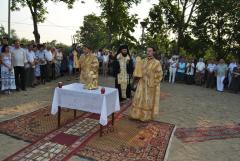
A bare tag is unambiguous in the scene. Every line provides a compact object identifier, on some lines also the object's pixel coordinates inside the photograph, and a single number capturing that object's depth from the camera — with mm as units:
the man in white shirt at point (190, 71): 9896
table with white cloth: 3748
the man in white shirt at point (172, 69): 10084
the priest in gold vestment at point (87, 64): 4844
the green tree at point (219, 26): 11244
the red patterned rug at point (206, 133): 4137
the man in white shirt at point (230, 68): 9127
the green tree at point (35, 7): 10902
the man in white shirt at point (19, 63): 6516
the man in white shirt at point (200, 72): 9680
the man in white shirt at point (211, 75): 9374
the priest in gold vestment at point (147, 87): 4620
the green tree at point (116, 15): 13320
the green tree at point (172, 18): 12619
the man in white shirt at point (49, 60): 8116
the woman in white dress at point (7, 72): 6193
